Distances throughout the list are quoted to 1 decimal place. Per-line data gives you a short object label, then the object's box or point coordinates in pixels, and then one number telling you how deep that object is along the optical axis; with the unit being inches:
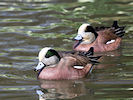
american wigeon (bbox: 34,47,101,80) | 487.2
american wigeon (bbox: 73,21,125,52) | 613.3
